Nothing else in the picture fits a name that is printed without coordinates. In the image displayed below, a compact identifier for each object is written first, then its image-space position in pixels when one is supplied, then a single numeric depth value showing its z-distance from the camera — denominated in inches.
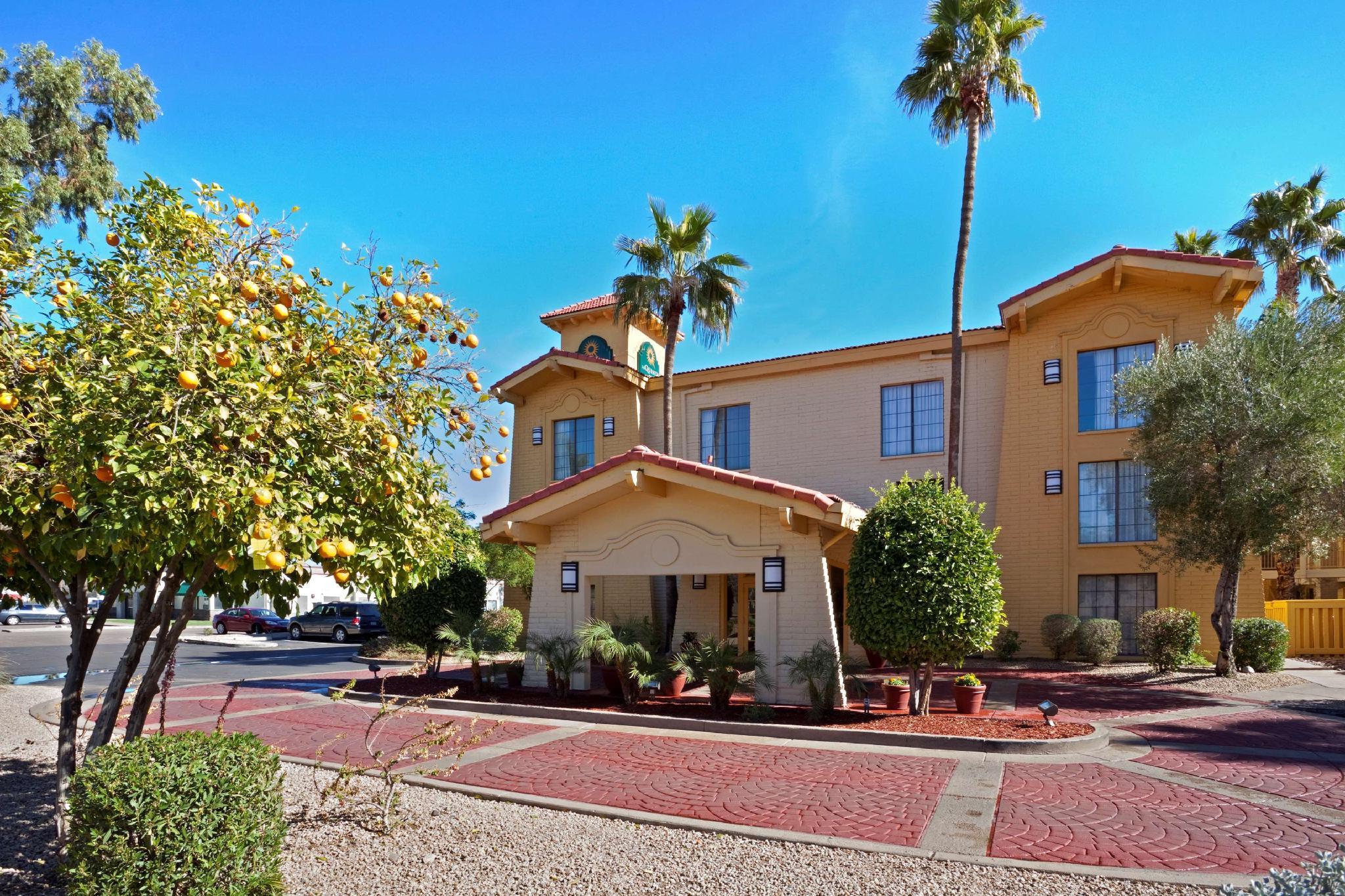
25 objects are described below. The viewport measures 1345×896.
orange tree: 178.4
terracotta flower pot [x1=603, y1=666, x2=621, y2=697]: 572.4
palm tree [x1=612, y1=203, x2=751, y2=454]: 917.8
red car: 1553.9
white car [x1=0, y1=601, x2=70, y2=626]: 1841.8
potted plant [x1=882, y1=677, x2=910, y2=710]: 500.1
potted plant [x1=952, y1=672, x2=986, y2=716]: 492.7
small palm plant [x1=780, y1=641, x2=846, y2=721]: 479.2
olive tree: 608.1
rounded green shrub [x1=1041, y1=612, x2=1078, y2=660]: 775.7
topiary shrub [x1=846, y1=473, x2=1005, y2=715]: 451.8
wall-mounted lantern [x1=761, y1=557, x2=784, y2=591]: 526.3
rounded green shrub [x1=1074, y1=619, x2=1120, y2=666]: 757.3
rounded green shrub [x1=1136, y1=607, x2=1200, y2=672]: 683.4
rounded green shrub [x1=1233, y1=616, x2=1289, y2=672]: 699.4
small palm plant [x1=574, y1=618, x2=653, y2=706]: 510.6
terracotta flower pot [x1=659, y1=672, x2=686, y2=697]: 578.9
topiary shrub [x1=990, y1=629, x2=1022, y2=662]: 805.9
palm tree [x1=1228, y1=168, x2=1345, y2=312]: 1057.5
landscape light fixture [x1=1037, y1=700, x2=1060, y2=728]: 427.5
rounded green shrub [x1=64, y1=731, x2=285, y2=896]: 184.5
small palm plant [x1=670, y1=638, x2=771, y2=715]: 491.8
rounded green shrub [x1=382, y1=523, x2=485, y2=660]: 685.9
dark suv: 1374.3
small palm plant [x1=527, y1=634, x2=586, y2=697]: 563.8
